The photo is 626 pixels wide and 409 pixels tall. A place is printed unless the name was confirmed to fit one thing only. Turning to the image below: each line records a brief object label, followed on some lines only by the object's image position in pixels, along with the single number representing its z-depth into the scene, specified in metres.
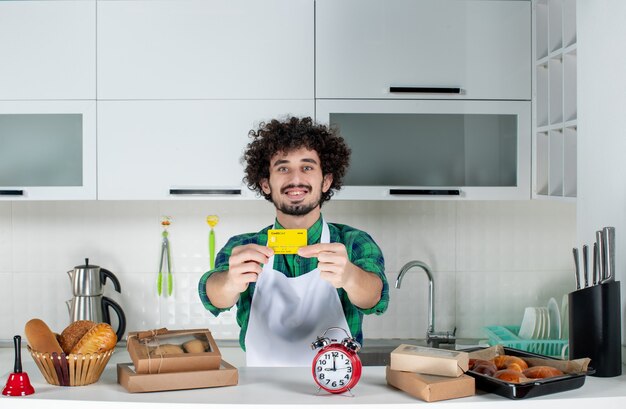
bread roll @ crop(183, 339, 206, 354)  1.69
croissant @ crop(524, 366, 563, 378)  1.64
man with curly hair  2.23
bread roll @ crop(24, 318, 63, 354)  1.64
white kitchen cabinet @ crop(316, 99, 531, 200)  2.79
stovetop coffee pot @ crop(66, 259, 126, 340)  2.94
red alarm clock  1.61
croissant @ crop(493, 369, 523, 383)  1.60
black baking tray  1.57
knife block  1.84
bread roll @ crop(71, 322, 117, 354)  1.64
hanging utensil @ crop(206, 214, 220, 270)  3.10
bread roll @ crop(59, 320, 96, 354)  1.68
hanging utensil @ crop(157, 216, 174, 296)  3.12
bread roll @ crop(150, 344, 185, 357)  1.65
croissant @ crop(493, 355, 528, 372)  1.69
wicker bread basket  1.63
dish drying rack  2.78
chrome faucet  2.97
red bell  1.60
